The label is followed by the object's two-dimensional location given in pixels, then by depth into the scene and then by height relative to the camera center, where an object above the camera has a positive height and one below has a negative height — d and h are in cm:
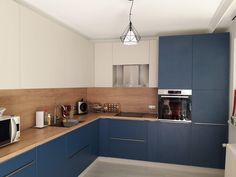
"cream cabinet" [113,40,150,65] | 360 +60
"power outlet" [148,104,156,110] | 376 -40
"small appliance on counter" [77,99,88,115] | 362 -40
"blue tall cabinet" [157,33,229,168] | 302 +5
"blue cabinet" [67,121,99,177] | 254 -91
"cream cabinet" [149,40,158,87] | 355 +41
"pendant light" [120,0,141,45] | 210 +51
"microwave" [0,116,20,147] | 176 -42
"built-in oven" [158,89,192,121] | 317 -30
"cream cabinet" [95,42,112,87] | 381 +41
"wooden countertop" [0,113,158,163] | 161 -55
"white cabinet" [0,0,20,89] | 184 +39
